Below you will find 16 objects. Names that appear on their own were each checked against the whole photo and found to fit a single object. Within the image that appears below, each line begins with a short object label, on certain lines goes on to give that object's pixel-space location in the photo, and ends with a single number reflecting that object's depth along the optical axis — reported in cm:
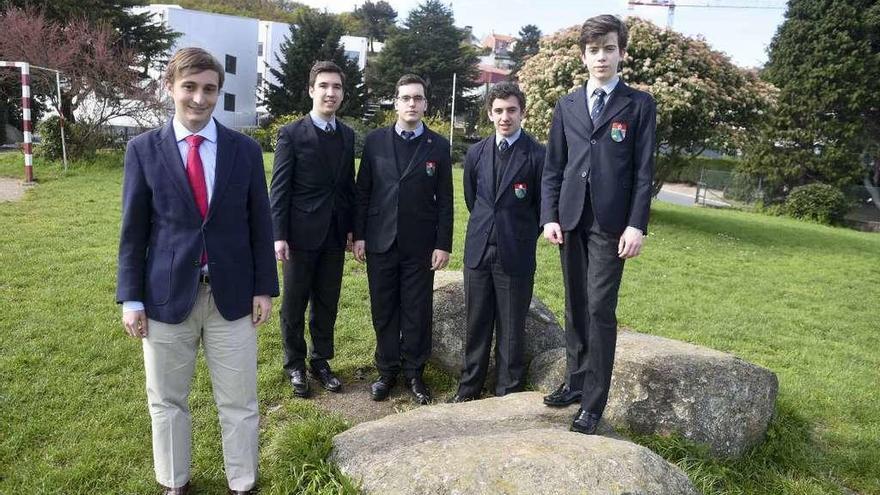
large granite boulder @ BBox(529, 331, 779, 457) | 363
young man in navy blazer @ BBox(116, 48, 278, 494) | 271
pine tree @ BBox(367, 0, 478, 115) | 4053
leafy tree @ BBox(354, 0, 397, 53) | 6788
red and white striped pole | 1190
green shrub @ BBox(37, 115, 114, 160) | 1434
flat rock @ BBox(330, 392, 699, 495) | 246
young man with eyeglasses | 412
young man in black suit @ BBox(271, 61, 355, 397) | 402
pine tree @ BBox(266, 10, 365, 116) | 3244
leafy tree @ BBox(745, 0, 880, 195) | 2272
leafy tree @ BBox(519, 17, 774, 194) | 1248
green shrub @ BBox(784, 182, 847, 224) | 2212
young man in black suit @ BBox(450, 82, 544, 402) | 396
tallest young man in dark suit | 319
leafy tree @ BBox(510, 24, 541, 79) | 6306
